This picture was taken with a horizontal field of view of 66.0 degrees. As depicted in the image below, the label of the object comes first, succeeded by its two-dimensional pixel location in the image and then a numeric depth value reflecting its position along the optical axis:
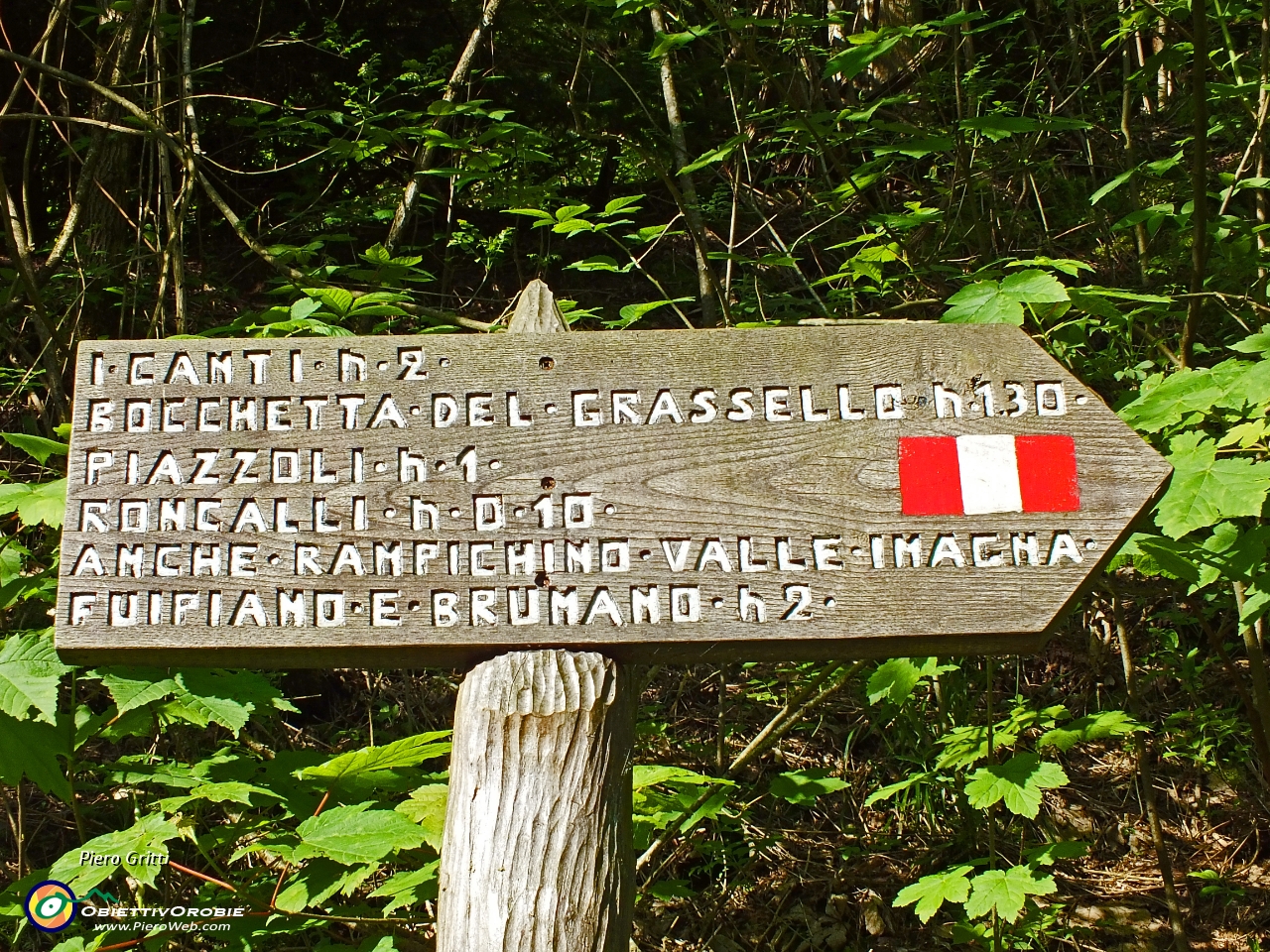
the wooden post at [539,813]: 1.37
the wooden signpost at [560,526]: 1.41
